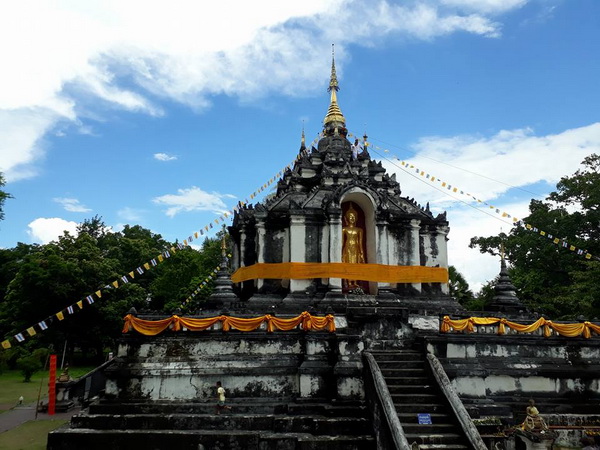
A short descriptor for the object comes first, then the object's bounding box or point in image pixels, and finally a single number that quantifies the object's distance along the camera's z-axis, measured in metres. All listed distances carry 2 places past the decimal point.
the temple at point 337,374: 12.95
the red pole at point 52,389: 20.74
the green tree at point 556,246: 35.81
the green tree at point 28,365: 30.45
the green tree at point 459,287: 48.12
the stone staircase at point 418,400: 11.60
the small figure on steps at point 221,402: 14.23
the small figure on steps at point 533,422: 12.93
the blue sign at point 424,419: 12.06
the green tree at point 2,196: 37.78
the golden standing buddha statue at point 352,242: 21.95
